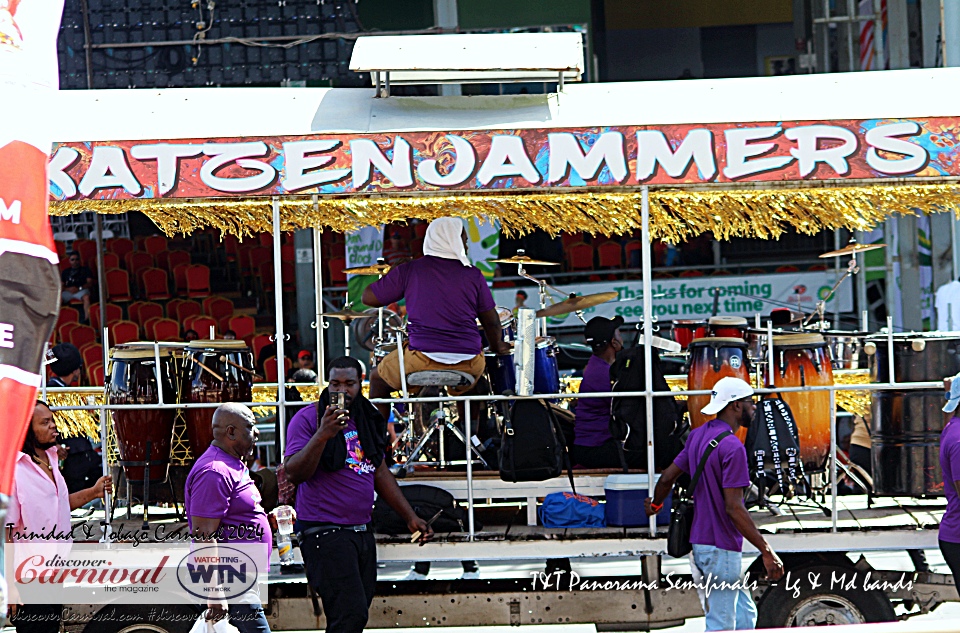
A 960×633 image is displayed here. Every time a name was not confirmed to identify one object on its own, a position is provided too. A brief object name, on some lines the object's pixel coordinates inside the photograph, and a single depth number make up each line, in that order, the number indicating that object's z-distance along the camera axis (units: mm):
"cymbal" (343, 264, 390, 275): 18997
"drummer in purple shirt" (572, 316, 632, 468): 14406
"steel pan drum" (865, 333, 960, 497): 13867
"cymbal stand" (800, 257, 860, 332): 16825
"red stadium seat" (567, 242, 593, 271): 31531
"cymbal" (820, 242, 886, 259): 17977
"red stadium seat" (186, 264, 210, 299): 32344
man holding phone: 11641
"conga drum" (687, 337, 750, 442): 13820
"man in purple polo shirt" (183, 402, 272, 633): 11016
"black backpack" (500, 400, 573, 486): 13492
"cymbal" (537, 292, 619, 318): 15297
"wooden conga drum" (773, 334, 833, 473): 14141
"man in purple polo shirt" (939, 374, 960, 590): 12031
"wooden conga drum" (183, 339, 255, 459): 14266
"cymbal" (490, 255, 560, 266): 17500
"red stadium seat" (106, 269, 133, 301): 31828
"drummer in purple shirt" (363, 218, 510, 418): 14133
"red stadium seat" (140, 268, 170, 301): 32406
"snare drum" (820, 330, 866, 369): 15559
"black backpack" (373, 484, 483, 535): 13305
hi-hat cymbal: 18058
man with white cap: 11680
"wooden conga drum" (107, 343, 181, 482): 14141
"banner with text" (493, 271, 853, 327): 29484
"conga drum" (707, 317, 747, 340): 14875
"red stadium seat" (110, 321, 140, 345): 30094
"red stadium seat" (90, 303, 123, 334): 31312
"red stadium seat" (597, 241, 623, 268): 31609
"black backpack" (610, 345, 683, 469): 13719
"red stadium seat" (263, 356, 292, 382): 28430
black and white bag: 13484
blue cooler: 13336
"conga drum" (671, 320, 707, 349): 18250
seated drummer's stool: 13891
